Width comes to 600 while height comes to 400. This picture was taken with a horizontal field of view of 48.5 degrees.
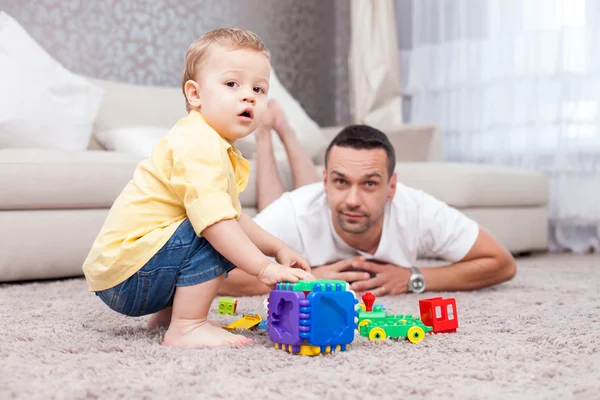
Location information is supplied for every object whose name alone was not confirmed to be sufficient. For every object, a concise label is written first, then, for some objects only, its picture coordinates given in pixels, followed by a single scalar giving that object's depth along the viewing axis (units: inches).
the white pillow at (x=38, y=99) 94.6
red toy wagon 50.9
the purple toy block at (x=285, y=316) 41.8
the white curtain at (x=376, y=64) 152.7
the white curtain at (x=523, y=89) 127.1
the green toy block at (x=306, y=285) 42.0
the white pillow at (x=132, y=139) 100.9
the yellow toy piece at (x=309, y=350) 43.3
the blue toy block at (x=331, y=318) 41.9
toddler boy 44.3
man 72.1
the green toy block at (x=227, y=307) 60.3
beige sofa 80.7
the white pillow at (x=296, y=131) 114.4
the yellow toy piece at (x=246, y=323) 52.1
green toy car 48.6
